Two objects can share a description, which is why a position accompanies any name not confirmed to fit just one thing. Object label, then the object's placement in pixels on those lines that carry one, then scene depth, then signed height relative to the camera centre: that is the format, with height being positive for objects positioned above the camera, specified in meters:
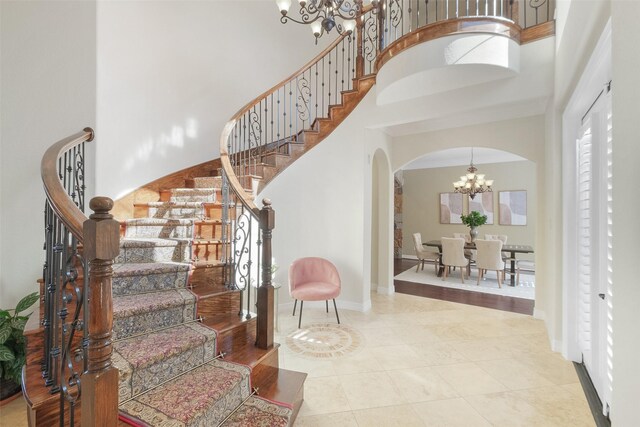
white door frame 2.62 -0.16
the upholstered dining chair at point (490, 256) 5.29 -0.79
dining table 5.31 -0.67
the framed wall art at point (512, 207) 7.54 +0.19
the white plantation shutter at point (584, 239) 2.39 -0.22
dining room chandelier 6.27 +0.69
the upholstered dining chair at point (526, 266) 6.80 -1.31
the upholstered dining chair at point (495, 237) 6.82 -0.55
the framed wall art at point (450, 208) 8.37 +0.18
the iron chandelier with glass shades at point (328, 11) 2.42 +1.81
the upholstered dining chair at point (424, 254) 6.62 -0.95
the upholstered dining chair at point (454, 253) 5.69 -0.80
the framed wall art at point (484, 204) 7.96 +0.28
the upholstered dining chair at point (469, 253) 6.24 -0.86
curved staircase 1.12 -0.65
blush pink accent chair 3.51 -0.90
